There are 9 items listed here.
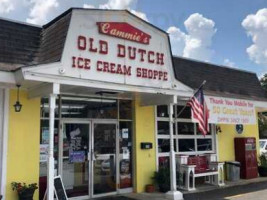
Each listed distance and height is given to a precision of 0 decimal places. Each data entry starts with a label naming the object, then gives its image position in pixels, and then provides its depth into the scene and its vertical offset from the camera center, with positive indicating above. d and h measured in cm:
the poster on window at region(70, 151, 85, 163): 769 -64
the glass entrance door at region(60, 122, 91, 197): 759 -67
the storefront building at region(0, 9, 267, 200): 657 +96
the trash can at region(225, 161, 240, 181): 1065 -153
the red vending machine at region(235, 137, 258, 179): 1116 -102
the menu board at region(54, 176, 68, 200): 660 -133
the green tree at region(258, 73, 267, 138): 2650 +66
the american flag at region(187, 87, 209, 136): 792 +70
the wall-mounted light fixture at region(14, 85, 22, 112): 669 +74
